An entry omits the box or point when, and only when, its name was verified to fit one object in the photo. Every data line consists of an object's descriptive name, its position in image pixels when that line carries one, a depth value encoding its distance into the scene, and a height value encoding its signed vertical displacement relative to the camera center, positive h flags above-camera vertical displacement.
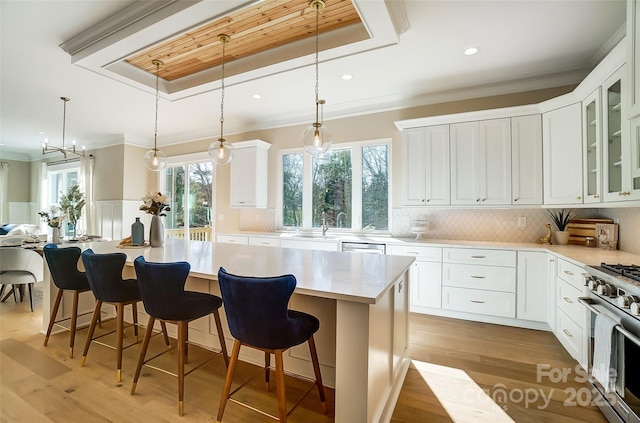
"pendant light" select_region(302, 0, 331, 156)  2.48 +0.66
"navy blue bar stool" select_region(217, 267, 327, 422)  1.36 -0.51
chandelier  4.10 +1.60
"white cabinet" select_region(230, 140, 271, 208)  4.79 +0.66
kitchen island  1.43 -0.60
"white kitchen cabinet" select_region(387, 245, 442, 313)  3.39 -0.74
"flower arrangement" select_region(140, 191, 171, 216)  2.97 +0.10
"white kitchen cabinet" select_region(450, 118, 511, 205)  3.30 +0.63
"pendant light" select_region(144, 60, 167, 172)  3.49 +0.64
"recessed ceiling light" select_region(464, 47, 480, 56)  2.78 +1.63
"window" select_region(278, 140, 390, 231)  4.29 +0.41
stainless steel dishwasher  3.61 -0.43
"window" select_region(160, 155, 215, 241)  5.86 +0.29
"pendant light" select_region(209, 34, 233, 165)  2.99 +0.64
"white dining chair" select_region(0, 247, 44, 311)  3.42 -0.70
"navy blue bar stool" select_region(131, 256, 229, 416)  1.73 -0.53
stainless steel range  1.45 -0.62
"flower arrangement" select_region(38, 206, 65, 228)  3.53 -0.09
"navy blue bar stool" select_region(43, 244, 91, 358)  2.41 -0.53
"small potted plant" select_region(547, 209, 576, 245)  3.19 -0.07
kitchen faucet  4.34 -0.17
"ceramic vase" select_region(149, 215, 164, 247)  2.99 -0.24
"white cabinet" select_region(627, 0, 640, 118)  1.67 +0.97
